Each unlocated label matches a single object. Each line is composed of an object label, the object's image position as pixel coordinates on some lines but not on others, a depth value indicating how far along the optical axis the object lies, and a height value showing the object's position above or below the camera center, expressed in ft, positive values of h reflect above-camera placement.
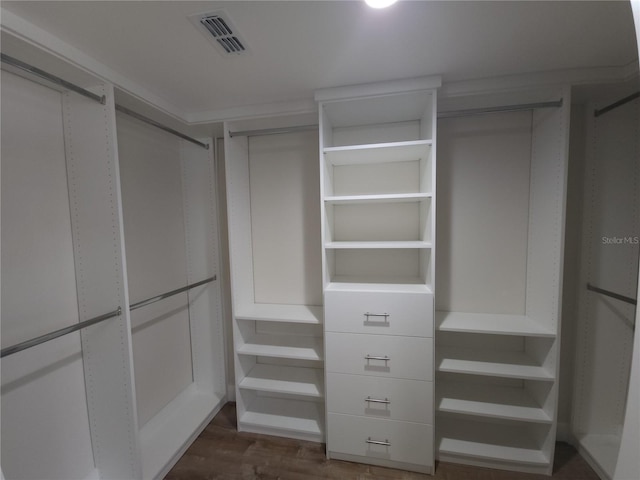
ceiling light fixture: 3.01 +2.55
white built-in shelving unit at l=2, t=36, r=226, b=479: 3.95 -0.95
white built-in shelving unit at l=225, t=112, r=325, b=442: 6.40 -1.36
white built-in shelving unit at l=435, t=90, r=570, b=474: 5.21 -1.39
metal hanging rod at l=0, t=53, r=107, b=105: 3.49 +2.25
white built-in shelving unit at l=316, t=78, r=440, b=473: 5.13 -2.00
